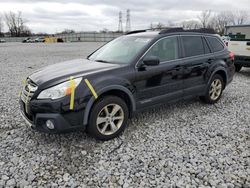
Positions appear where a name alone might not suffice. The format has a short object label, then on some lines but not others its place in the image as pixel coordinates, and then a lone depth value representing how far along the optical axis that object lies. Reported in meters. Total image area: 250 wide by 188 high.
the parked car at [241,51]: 7.74
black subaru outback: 2.92
